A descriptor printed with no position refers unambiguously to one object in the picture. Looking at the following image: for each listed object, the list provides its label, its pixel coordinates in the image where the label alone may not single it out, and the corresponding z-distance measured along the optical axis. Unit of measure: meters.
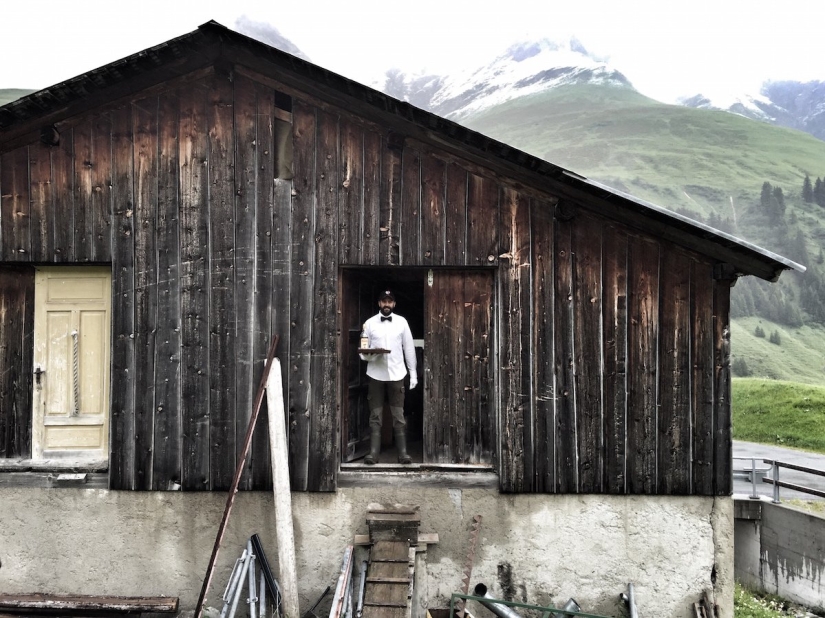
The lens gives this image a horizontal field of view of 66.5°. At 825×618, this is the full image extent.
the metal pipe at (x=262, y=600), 5.93
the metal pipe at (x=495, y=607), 5.91
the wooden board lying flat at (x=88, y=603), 5.95
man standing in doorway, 6.91
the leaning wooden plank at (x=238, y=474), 5.36
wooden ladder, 5.57
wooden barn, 6.20
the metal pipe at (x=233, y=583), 5.71
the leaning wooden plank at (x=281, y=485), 6.00
